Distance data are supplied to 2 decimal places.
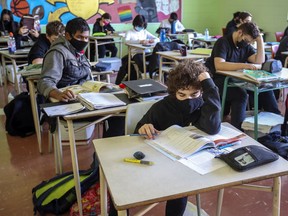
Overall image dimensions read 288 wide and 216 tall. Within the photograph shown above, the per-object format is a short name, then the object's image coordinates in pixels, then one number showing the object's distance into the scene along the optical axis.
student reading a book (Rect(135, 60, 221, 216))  1.48
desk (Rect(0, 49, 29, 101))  3.94
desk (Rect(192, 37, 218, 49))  5.59
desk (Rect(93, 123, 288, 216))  0.94
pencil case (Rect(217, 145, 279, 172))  1.06
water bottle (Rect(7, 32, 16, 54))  4.13
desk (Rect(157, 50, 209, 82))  3.58
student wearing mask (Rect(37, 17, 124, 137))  2.30
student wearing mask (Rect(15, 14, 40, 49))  4.60
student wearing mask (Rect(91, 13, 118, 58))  6.60
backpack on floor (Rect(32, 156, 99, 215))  1.94
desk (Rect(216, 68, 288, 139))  2.49
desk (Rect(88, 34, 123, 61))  5.86
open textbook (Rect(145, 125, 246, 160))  1.19
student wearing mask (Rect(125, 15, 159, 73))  5.83
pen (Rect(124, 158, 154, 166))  1.13
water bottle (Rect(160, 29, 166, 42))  5.21
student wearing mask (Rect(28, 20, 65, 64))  3.08
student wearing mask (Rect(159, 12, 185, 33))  7.01
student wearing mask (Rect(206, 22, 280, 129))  2.84
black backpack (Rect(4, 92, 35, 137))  3.21
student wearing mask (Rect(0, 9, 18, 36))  6.11
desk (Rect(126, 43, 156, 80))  4.49
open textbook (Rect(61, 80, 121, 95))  2.14
